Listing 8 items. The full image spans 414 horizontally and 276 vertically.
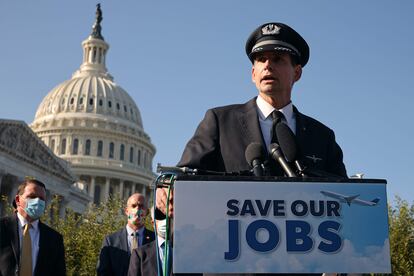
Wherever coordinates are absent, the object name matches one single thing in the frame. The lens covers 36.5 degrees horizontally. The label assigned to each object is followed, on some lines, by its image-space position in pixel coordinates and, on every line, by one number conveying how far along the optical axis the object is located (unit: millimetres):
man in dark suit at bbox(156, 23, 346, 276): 2910
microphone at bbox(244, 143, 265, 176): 2514
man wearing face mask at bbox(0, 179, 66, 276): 5848
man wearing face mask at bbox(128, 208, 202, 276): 5430
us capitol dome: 93750
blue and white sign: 2133
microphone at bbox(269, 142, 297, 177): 2455
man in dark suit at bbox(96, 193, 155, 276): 6691
